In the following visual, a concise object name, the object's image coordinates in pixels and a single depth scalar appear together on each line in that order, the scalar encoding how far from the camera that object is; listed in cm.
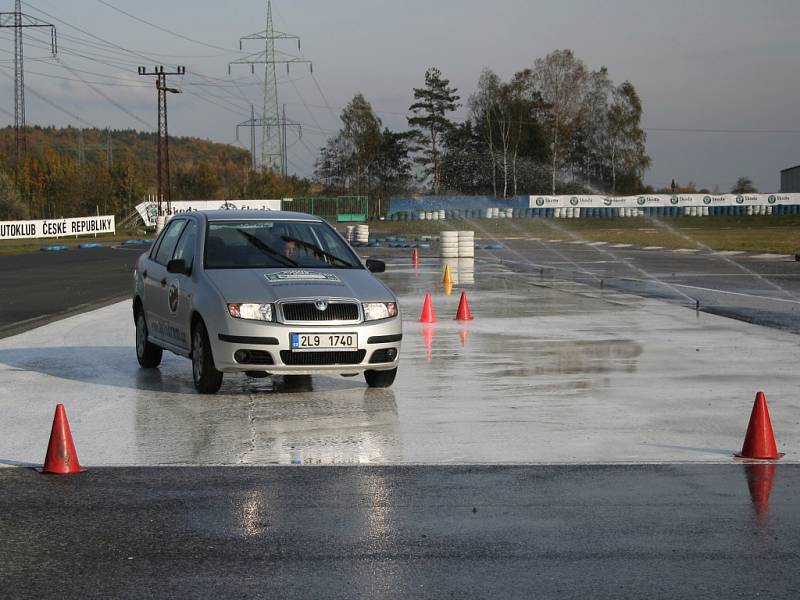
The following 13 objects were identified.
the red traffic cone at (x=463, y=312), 1756
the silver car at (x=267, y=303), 1008
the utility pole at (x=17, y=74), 8525
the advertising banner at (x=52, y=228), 6869
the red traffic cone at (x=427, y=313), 1722
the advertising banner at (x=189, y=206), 8750
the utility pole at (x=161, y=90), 8238
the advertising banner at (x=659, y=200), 8938
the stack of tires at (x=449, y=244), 3925
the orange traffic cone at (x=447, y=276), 2431
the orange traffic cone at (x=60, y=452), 736
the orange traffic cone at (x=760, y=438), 777
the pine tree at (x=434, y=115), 11275
